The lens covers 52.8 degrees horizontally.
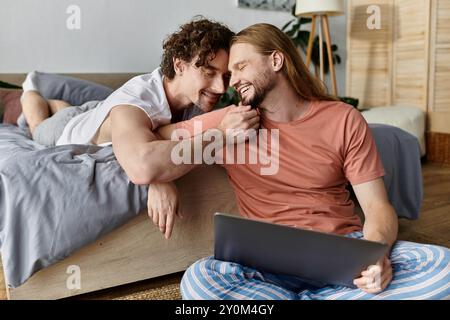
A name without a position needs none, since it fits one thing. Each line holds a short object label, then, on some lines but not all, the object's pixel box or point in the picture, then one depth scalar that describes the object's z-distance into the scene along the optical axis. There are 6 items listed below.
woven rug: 1.36
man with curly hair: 1.10
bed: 1.13
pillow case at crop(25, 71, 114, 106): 2.42
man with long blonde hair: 0.99
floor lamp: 3.30
